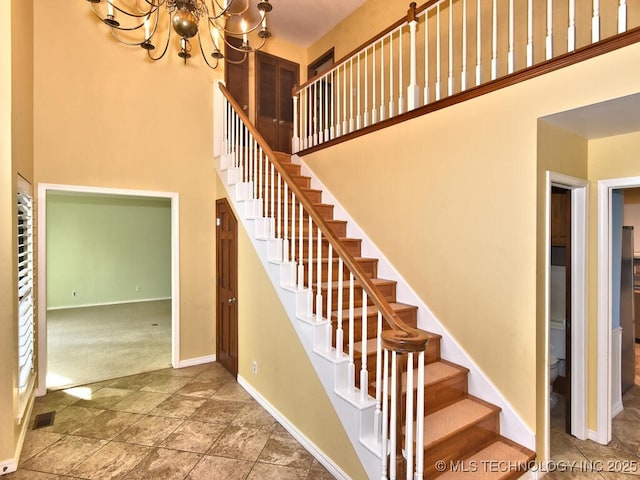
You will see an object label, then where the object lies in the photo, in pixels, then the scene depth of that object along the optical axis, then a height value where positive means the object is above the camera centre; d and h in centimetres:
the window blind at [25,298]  262 -49
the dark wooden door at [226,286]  380 -56
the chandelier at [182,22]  202 +229
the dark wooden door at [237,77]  516 +256
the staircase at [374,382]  184 -96
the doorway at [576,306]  265 -53
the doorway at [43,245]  335 -6
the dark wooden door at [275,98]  556 +239
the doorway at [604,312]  262 -58
